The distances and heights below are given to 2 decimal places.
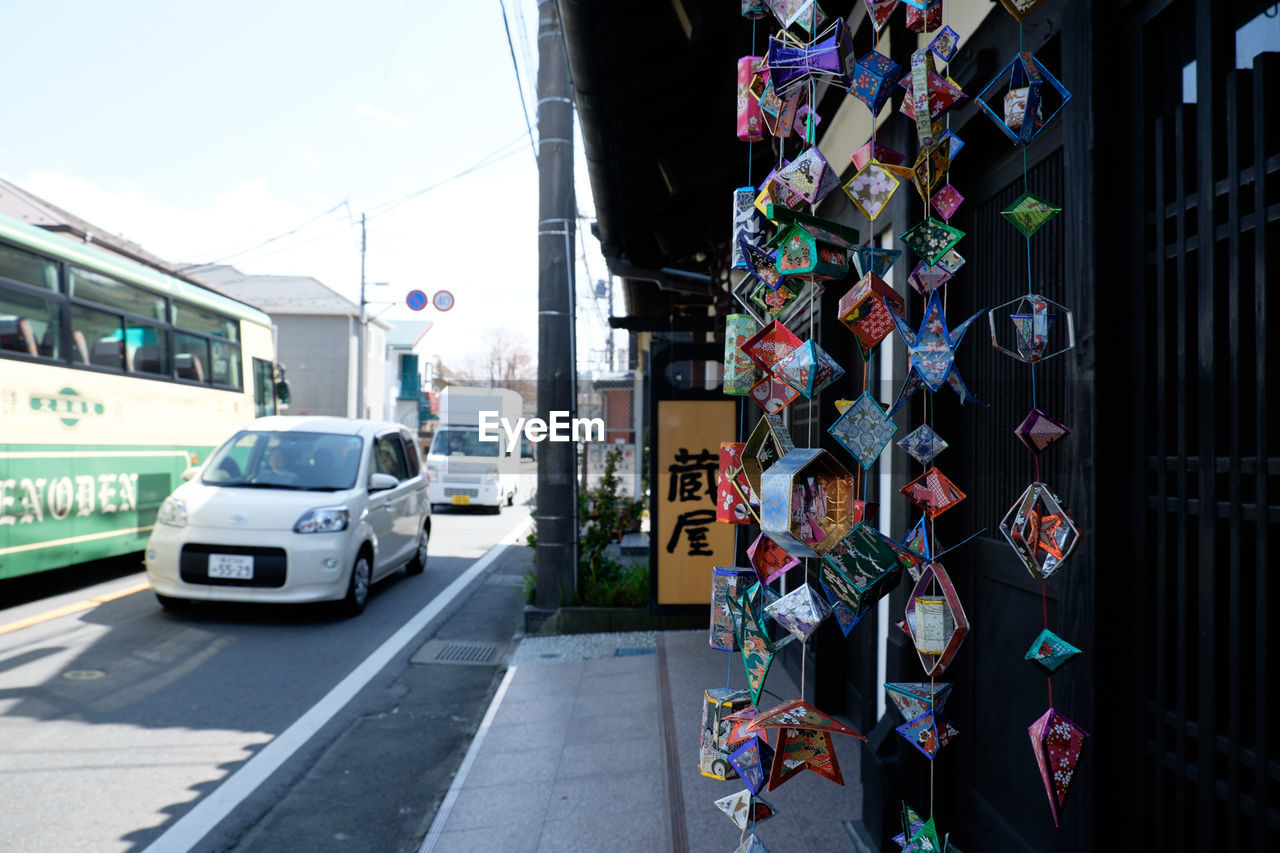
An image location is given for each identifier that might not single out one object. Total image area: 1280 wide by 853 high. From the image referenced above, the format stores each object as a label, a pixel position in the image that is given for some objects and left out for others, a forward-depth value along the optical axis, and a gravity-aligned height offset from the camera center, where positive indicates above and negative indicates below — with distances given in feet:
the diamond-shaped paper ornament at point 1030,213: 4.69 +1.32
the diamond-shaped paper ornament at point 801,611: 4.36 -0.91
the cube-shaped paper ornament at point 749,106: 5.47 +2.25
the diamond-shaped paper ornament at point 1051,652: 4.44 -1.14
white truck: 59.47 -1.08
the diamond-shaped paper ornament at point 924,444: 5.01 -0.01
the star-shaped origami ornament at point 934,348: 4.58 +0.53
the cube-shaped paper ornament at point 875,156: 4.86 +1.74
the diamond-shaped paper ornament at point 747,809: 4.89 -2.20
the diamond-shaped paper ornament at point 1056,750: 4.26 -1.62
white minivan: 22.61 -2.23
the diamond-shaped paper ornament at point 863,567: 4.05 -0.62
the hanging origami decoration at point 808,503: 4.19 -0.31
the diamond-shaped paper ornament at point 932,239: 4.67 +1.17
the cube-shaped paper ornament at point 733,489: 5.59 -0.34
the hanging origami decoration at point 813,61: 4.55 +2.13
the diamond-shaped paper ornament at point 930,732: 4.75 -1.69
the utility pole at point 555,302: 23.35 +3.98
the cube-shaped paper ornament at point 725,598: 5.39 -1.05
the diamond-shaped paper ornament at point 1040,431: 4.66 +0.06
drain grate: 21.36 -5.65
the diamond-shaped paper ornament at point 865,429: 4.50 +0.07
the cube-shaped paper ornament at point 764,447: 4.89 -0.03
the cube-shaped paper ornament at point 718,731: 5.09 -1.79
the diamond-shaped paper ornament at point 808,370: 4.32 +0.39
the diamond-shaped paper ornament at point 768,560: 4.94 -0.71
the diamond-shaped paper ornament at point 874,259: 4.87 +1.11
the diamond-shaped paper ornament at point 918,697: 4.82 -1.51
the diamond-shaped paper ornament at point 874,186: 4.71 +1.47
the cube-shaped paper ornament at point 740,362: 5.18 +0.50
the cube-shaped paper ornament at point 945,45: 4.77 +2.32
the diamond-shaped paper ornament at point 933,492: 4.90 -0.30
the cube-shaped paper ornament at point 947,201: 4.87 +1.44
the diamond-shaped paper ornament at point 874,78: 4.75 +2.10
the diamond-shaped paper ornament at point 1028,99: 4.63 +1.96
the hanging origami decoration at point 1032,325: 4.65 +0.67
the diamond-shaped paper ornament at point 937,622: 4.55 -1.00
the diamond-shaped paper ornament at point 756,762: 4.56 -1.78
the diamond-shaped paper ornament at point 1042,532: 4.31 -0.48
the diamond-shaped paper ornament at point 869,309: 4.49 +0.73
